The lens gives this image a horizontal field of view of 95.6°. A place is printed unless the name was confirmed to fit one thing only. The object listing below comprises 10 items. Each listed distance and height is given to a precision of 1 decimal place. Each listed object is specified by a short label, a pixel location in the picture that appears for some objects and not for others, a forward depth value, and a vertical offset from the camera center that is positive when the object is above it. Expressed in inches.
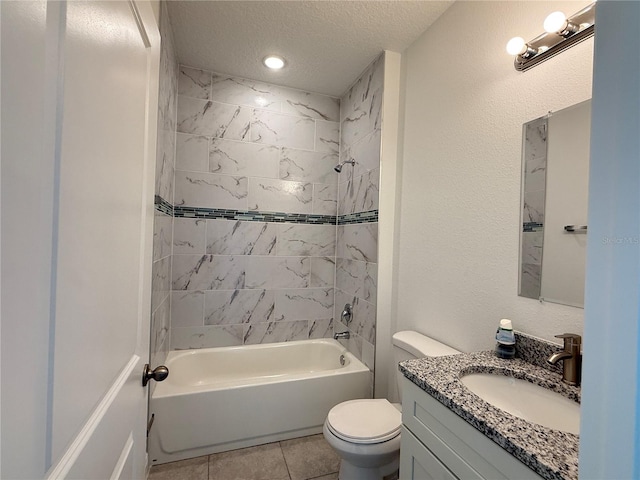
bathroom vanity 26.1 -18.8
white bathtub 69.8 -44.0
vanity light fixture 37.2 +29.4
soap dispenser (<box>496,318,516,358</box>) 46.1 -15.3
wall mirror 40.7 +6.4
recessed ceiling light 84.7 +52.5
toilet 53.5 -36.3
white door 13.5 -0.2
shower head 97.6 +26.4
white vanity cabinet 28.8 -23.6
